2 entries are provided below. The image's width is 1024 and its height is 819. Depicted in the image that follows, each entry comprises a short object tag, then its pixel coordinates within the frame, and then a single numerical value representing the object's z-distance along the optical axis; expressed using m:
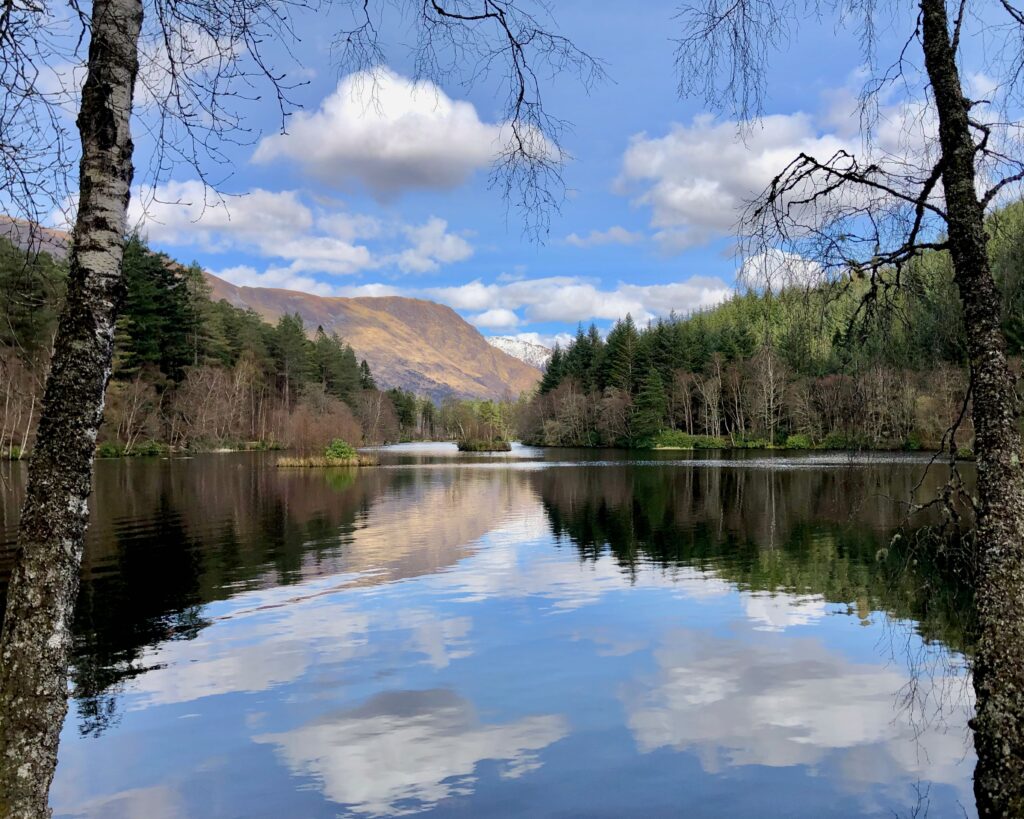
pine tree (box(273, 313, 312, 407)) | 104.31
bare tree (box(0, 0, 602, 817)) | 3.06
